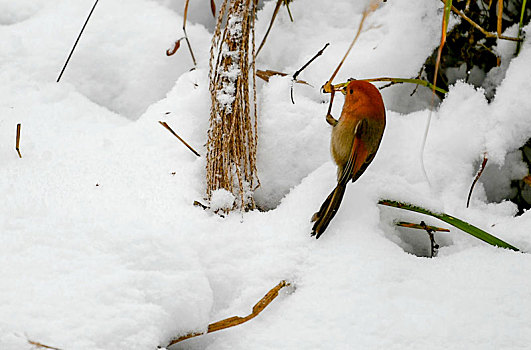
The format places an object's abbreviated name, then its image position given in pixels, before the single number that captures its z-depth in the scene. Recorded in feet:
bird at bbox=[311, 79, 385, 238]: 12.34
